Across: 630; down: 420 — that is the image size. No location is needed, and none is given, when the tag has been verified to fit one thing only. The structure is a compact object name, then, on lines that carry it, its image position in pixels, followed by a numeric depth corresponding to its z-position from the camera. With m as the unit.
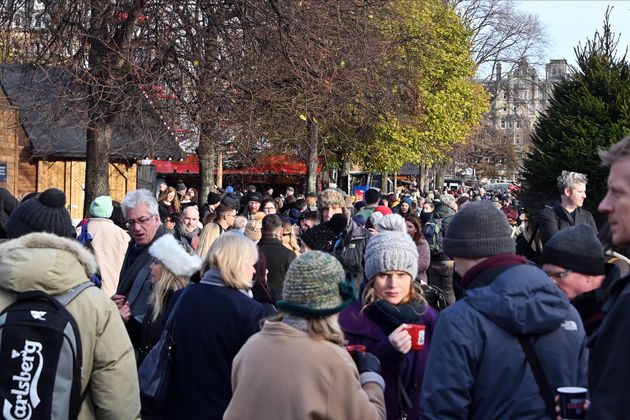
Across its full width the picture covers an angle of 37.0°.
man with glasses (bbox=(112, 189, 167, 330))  6.61
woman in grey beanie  4.74
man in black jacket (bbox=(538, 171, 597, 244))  9.15
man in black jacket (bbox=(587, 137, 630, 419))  2.61
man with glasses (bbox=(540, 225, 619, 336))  4.85
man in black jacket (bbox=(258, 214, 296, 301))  9.05
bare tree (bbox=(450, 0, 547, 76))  59.97
